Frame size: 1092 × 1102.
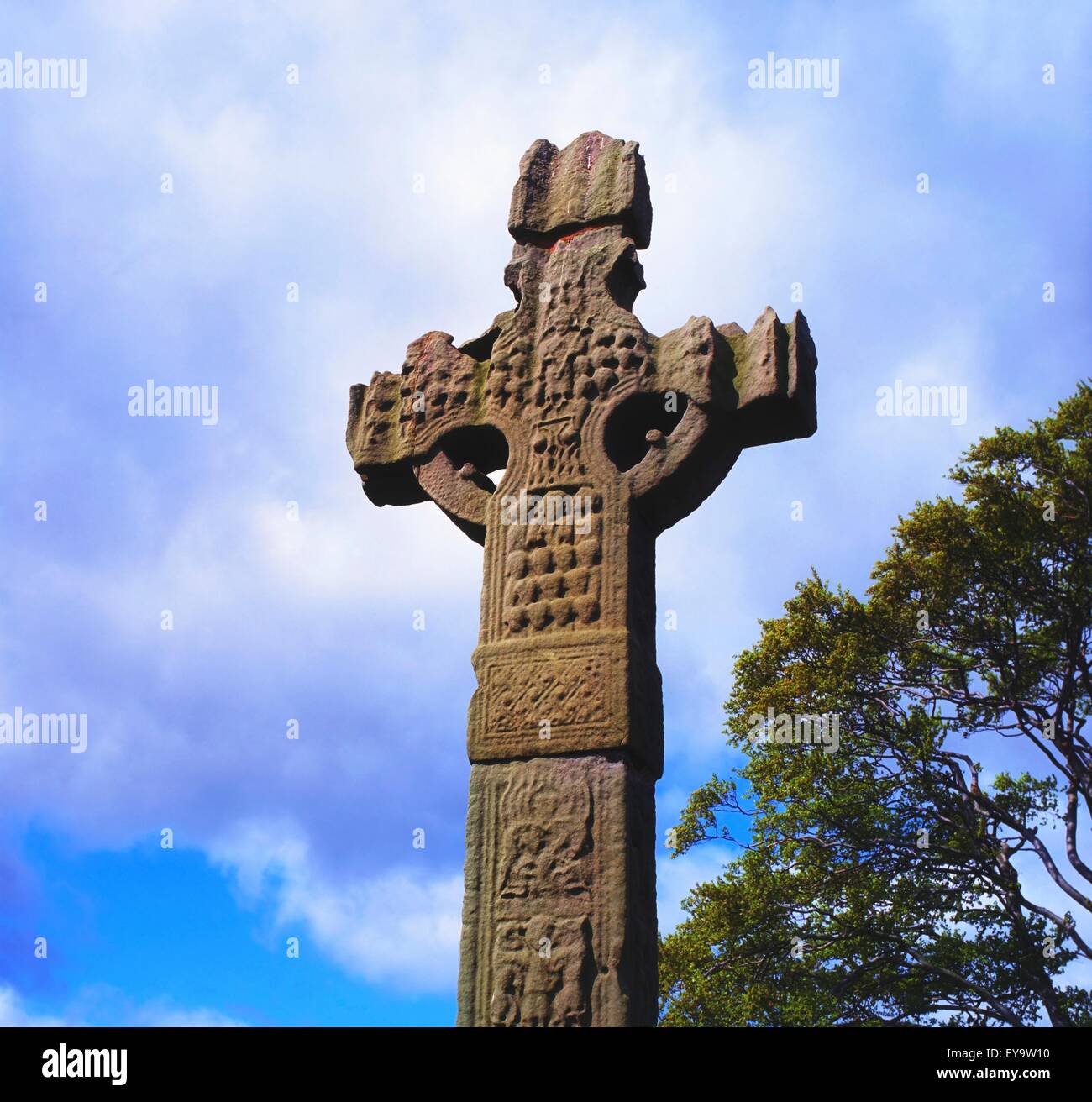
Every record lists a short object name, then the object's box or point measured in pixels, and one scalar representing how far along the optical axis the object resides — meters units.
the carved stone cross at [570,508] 3.93
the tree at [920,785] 12.19
